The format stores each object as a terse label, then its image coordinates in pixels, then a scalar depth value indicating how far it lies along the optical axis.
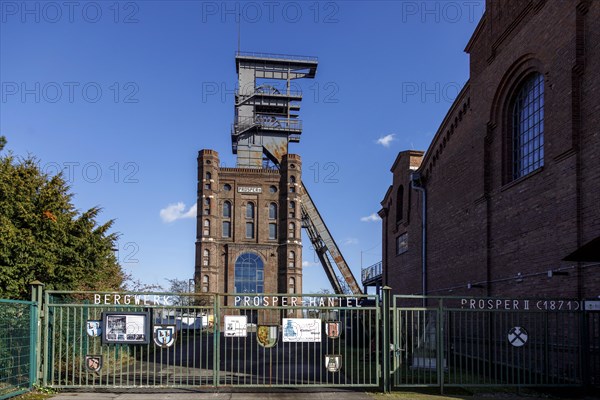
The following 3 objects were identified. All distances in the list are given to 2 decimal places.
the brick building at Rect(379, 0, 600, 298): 14.36
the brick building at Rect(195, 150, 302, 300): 69.06
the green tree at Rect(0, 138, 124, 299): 16.20
